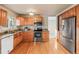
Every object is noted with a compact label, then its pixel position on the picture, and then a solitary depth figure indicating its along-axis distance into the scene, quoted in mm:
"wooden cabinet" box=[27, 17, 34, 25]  4839
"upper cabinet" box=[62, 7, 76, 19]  2424
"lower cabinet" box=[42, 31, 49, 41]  4628
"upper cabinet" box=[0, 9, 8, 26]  2446
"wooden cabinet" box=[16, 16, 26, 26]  4582
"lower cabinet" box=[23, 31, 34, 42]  4571
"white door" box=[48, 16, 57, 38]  5760
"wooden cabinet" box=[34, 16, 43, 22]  4835
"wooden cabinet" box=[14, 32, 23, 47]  3208
